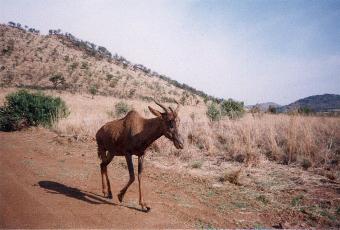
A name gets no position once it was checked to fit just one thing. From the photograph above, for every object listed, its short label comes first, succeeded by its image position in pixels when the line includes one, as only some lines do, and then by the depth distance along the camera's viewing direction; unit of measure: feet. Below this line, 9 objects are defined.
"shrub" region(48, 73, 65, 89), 142.00
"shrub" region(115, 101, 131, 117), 86.75
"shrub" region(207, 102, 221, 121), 69.37
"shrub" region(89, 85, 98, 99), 135.05
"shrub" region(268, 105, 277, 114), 75.21
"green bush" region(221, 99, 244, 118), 79.26
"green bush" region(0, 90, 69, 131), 58.65
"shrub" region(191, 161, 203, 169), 34.74
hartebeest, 21.29
